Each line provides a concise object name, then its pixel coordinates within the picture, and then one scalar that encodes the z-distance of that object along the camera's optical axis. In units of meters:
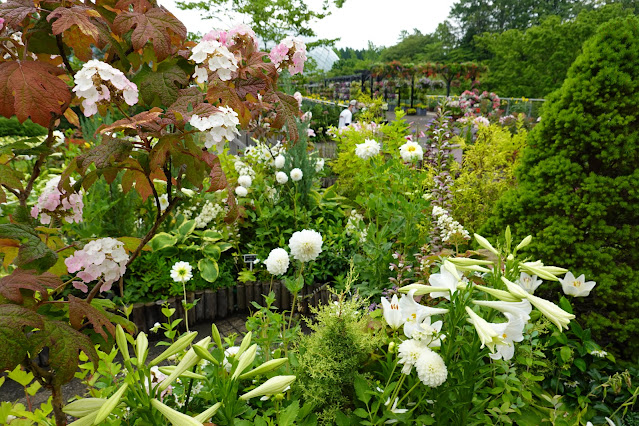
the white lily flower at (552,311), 1.04
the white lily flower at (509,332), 1.08
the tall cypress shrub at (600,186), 2.02
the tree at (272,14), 12.49
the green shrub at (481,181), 3.38
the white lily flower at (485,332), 1.00
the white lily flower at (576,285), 1.85
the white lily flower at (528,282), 1.56
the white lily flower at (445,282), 1.21
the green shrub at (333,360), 1.37
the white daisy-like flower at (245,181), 3.58
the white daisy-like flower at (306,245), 1.92
